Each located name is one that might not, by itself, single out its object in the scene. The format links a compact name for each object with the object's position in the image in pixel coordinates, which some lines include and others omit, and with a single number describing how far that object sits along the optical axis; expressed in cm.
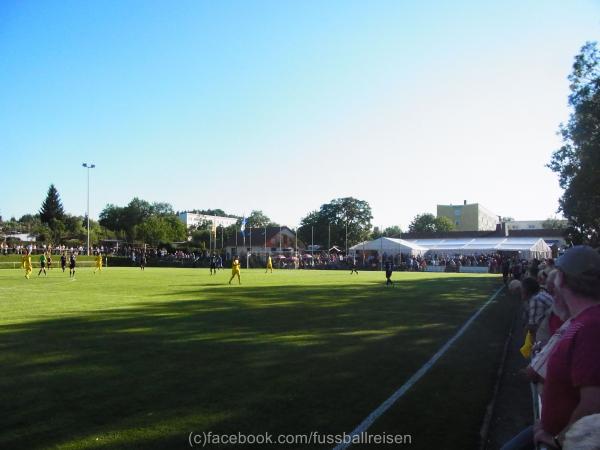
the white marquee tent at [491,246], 6328
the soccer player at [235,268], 2922
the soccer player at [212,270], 4106
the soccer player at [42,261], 3638
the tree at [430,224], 12781
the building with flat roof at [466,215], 14000
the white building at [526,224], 14455
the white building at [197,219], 17300
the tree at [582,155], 3097
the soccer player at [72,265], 3278
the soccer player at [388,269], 2972
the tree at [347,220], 12106
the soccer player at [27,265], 3228
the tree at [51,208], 11438
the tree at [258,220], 15548
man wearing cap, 238
